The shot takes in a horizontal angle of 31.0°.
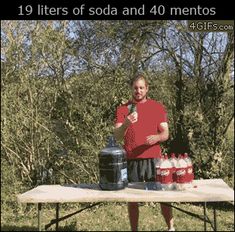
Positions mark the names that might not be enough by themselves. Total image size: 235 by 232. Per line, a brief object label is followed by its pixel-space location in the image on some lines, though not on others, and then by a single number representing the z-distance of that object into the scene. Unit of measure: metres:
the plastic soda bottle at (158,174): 3.59
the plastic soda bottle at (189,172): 3.59
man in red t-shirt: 4.06
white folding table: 3.27
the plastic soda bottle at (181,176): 3.53
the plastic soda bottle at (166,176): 3.54
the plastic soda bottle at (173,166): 3.54
